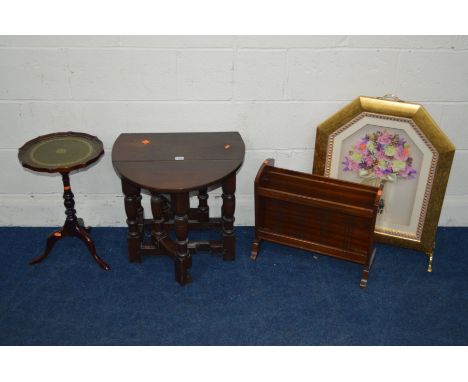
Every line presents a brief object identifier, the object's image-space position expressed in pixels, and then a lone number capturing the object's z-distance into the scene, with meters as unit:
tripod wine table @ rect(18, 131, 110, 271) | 2.79
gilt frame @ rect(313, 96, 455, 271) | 2.87
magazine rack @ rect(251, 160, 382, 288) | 2.84
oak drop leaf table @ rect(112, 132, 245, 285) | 2.68
